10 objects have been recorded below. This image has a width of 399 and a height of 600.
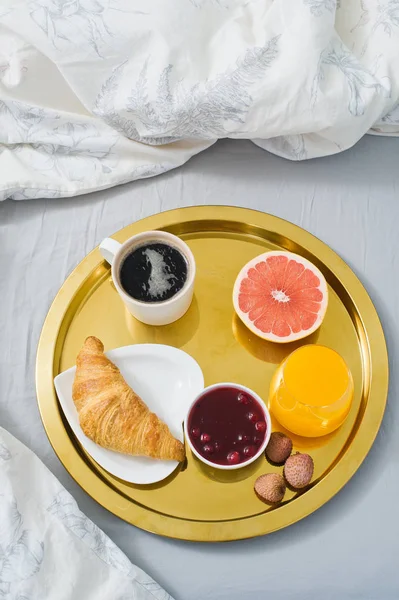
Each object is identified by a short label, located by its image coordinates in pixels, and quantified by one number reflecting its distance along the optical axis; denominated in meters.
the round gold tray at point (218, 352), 0.93
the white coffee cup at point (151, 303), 0.97
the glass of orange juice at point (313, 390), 0.91
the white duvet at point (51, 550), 0.85
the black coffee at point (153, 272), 0.98
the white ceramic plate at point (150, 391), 0.94
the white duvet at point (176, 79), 1.06
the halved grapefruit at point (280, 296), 1.00
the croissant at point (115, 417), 0.92
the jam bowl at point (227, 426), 0.92
